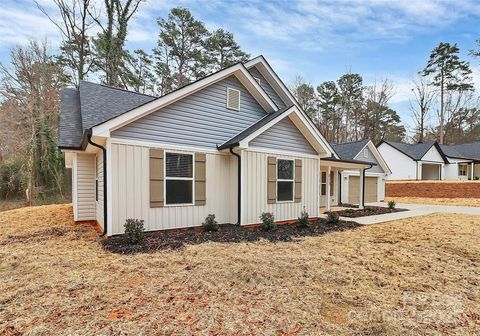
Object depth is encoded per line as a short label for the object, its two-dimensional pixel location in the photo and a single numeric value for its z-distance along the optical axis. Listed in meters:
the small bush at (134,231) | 5.62
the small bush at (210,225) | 6.98
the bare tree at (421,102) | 32.94
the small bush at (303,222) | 7.99
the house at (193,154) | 6.20
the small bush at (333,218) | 8.71
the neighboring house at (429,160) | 25.67
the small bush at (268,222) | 7.36
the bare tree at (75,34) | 16.30
